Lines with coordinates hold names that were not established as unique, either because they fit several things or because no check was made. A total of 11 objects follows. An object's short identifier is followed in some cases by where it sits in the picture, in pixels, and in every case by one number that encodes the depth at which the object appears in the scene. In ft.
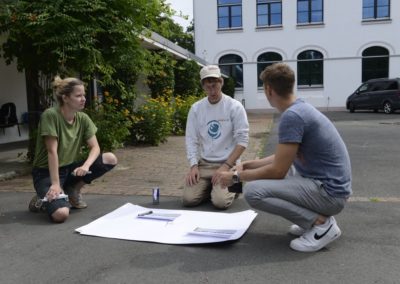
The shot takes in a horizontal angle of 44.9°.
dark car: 80.38
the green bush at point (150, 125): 38.93
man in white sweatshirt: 17.69
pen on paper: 16.24
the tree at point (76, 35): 22.45
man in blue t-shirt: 12.51
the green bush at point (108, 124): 28.09
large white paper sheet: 13.80
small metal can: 18.72
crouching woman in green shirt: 15.92
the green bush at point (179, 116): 48.75
